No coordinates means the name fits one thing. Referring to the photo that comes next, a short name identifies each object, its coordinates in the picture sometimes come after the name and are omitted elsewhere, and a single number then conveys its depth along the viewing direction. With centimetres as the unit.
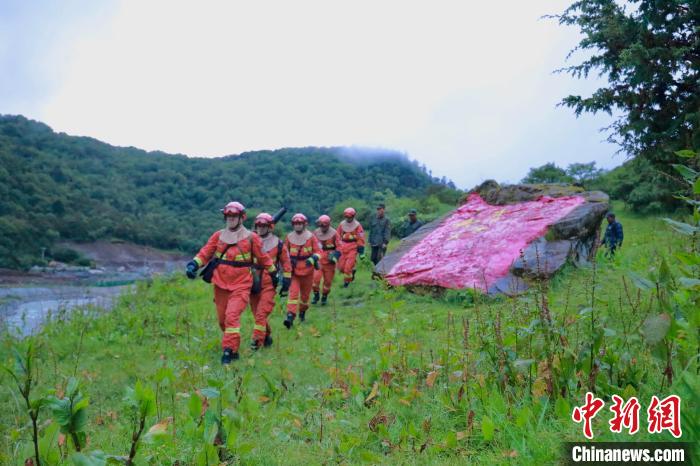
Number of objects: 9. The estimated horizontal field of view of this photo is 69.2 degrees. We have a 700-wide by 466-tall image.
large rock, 892
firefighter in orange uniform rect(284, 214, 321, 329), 913
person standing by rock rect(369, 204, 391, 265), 1492
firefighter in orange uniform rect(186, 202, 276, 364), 712
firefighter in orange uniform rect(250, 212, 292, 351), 764
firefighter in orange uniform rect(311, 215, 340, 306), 1174
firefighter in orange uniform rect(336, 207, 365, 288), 1301
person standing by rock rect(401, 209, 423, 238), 1536
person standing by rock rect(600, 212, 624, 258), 1134
